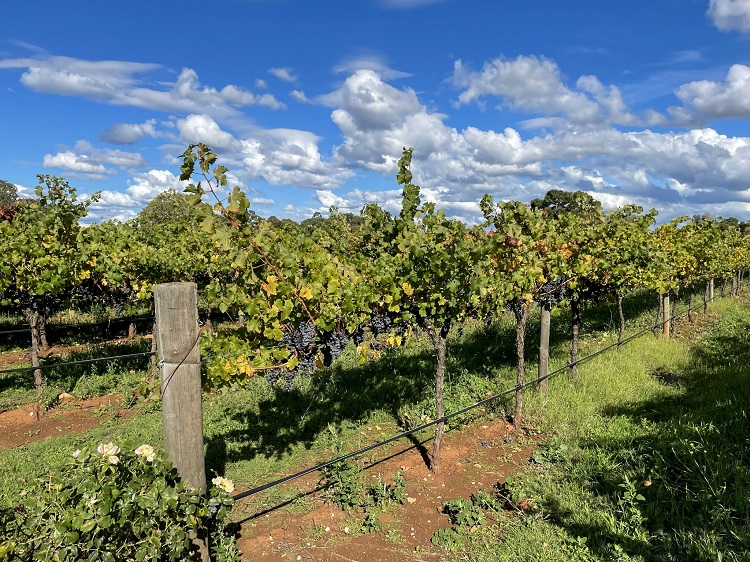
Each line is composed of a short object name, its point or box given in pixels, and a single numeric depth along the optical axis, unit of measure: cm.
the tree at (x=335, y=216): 1268
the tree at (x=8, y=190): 5604
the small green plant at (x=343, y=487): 455
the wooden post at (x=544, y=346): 679
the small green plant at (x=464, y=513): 411
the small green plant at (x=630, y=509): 379
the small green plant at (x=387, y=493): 453
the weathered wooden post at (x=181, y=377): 240
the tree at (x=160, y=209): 4227
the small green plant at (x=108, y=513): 198
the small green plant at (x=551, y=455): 508
